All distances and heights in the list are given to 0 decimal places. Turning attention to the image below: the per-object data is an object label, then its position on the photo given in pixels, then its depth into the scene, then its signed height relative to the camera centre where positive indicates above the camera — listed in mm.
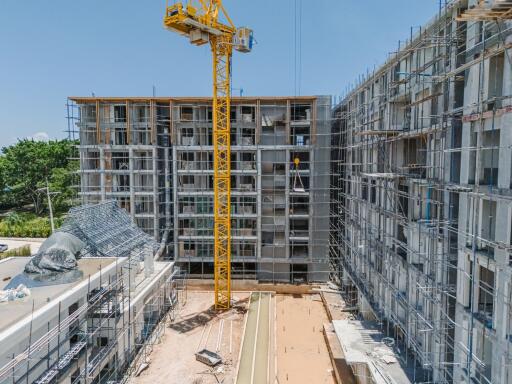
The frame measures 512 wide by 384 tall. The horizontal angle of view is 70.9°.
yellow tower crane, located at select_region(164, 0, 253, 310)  24188 +6729
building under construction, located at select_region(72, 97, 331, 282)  30688 -731
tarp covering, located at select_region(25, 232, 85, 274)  16047 -4220
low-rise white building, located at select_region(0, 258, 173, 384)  11562 -6556
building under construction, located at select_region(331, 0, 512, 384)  10398 -1298
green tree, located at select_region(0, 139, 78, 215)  55781 -1318
